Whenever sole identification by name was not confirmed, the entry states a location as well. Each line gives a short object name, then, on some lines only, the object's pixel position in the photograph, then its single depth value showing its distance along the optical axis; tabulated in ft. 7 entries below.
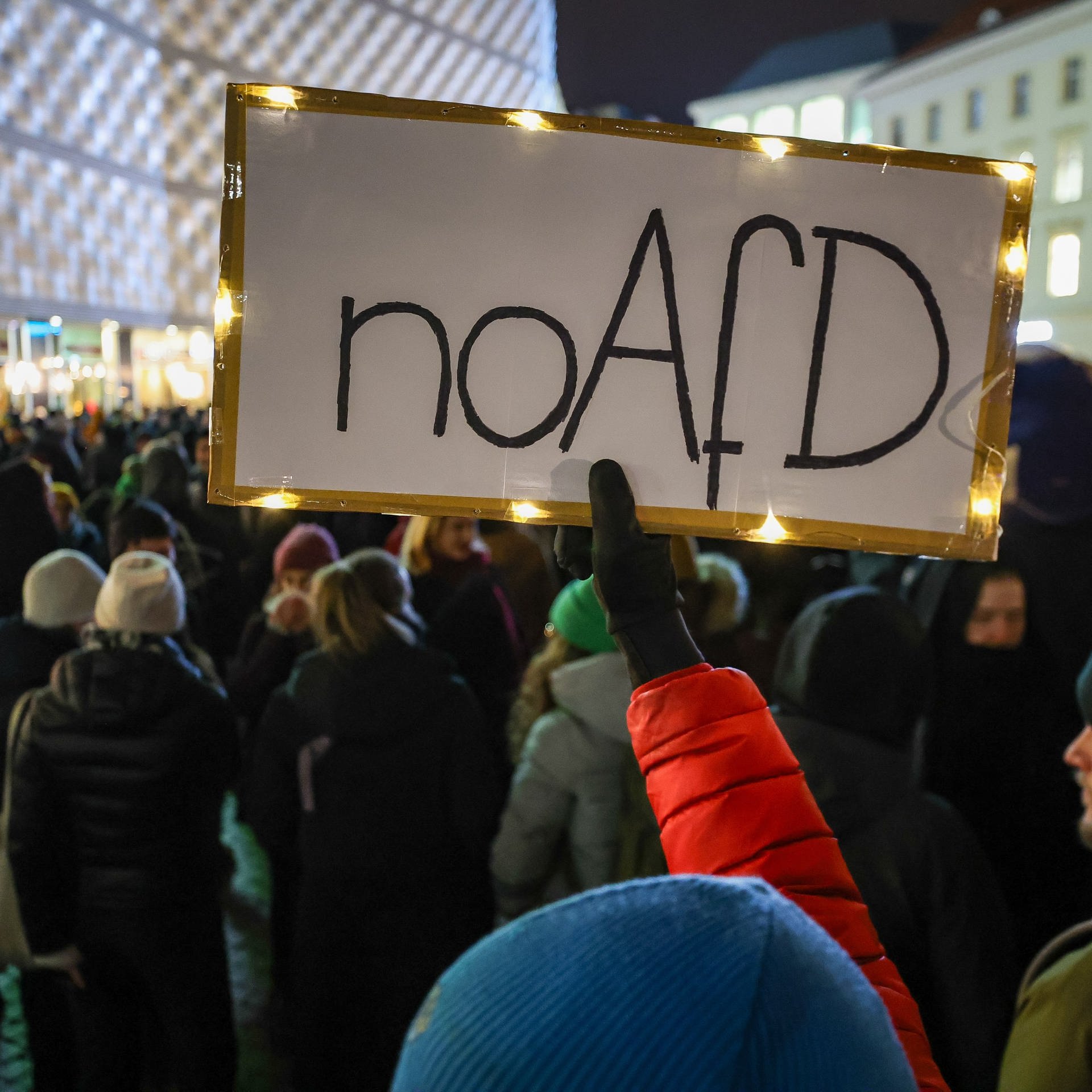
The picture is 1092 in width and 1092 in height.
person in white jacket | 8.05
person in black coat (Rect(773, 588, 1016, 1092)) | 6.05
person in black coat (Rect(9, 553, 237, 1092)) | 7.97
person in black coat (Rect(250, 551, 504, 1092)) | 8.38
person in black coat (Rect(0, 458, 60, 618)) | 12.82
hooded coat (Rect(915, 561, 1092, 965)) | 8.72
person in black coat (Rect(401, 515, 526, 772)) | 11.76
